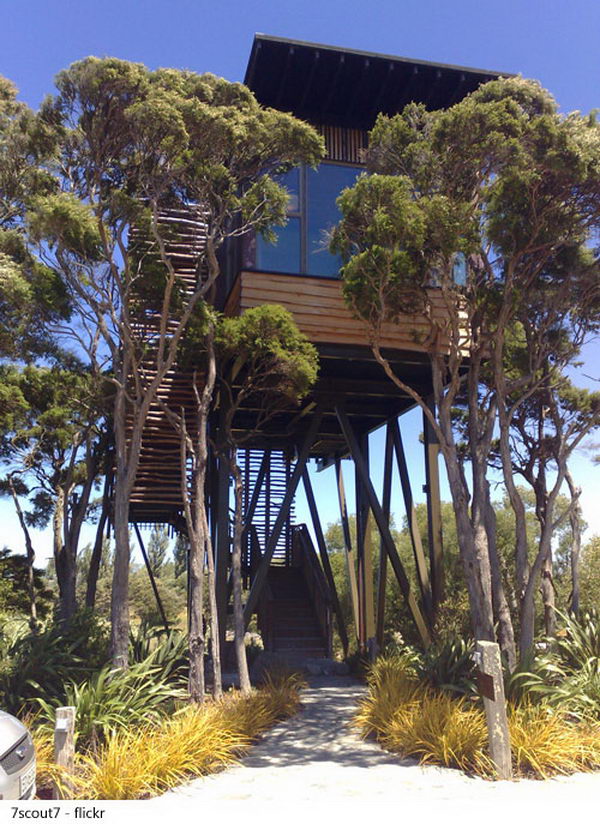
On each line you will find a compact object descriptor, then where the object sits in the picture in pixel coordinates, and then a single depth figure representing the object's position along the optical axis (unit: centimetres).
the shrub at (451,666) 881
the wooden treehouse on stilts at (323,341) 1308
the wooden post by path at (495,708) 634
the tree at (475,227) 934
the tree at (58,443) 1332
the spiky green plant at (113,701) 703
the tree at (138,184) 917
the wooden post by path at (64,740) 577
